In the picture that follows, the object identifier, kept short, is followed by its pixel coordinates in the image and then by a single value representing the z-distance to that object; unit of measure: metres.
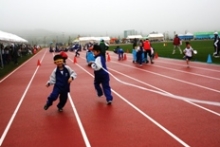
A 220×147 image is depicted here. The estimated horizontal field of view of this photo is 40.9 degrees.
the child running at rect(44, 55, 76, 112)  7.50
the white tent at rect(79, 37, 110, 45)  66.03
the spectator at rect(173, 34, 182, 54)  26.19
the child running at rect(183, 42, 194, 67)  16.33
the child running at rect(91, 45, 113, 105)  8.27
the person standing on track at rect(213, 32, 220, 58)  20.41
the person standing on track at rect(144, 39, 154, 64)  19.56
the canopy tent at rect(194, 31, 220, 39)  91.14
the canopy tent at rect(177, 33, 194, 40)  90.56
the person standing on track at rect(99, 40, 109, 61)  17.14
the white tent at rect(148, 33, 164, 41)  96.81
